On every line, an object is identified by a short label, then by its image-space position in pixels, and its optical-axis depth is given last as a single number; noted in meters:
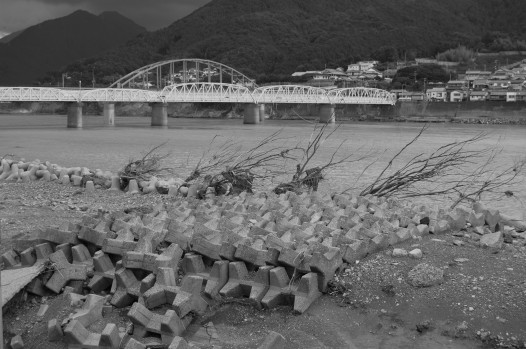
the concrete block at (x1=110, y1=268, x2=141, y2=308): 4.87
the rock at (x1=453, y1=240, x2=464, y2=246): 5.98
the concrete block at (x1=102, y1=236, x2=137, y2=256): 5.36
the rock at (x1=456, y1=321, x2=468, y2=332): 4.49
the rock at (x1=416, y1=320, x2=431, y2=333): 4.54
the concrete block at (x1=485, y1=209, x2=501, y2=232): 7.11
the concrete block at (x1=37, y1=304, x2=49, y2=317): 4.88
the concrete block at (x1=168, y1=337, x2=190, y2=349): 4.14
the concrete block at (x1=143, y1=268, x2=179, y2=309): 4.66
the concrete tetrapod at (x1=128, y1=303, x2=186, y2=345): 4.37
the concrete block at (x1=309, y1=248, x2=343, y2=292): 4.94
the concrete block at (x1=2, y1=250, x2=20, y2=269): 5.57
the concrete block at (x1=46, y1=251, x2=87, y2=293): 5.21
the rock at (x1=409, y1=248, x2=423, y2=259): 5.53
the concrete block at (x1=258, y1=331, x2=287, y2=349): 4.15
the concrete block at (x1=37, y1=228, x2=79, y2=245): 5.73
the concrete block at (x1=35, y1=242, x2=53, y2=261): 5.56
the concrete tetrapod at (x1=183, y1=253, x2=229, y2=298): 4.96
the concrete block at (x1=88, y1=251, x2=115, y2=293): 5.18
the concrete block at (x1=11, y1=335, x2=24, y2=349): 4.45
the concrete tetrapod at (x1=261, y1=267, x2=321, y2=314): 4.75
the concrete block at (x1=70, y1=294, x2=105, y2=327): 4.52
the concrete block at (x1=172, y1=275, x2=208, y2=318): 4.57
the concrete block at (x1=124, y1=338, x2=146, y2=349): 4.16
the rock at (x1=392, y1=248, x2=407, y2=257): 5.55
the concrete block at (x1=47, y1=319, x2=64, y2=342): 4.47
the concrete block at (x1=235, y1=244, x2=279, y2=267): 5.09
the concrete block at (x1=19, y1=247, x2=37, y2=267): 5.54
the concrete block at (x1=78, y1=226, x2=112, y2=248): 5.63
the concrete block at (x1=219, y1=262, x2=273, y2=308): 4.89
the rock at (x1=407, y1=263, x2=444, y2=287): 5.03
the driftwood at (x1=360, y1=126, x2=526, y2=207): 9.50
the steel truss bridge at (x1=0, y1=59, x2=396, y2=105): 72.44
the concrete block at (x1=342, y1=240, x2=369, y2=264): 5.31
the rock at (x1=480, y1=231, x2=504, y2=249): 5.89
